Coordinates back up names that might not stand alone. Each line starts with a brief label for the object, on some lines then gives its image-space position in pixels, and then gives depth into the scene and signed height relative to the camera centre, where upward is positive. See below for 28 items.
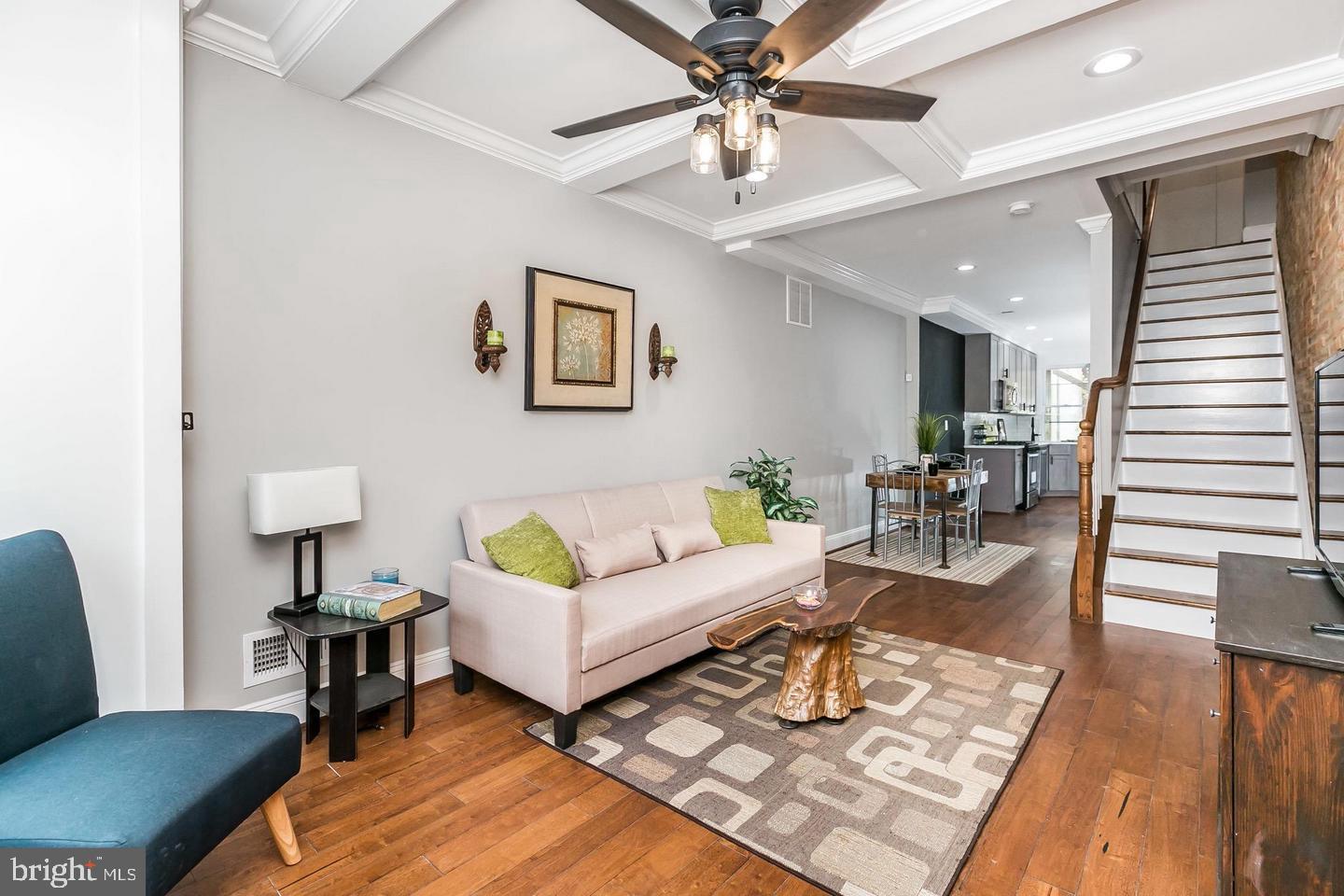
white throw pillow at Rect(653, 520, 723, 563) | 3.61 -0.55
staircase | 3.86 -0.01
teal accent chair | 1.27 -0.72
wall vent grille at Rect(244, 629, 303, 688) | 2.47 -0.84
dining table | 5.42 -0.35
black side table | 2.29 -0.90
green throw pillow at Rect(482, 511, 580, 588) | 2.82 -0.49
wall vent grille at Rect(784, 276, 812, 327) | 5.58 +1.30
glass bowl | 2.65 -0.66
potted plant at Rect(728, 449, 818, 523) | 4.82 -0.33
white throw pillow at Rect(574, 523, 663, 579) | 3.21 -0.57
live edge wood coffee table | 2.56 -0.92
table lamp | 2.31 -0.21
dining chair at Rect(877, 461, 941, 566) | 5.39 -0.58
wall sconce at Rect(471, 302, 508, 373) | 3.08 +0.53
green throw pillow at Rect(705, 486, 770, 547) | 4.05 -0.47
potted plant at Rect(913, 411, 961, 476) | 6.48 +0.07
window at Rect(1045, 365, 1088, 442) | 11.80 +0.81
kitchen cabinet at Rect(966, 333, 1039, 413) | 8.63 +0.99
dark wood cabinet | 1.33 -0.71
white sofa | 2.46 -0.73
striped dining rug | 5.09 -1.04
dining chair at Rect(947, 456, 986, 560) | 5.75 -0.58
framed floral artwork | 3.42 +0.59
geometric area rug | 1.86 -1.17
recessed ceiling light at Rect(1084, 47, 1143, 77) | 2.45 +1.52
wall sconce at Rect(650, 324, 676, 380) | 4.17 +0.61
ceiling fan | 1.47 +1.00
